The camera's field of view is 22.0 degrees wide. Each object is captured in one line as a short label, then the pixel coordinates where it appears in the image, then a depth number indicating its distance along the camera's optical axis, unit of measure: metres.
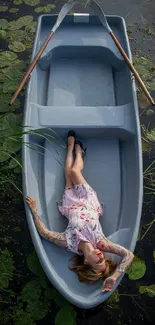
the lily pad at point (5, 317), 3.26
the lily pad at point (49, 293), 3.37
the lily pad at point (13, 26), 5.68
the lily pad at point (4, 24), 5.71
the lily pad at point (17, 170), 4.21
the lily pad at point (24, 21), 5.73
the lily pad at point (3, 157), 4.27
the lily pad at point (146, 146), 4.41
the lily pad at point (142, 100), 4.80
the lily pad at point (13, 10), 5.96
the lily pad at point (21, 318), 3.26
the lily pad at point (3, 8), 6.01
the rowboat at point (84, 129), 3.21
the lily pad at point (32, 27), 5.64
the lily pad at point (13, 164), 4.23
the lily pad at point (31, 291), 3.39
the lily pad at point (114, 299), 3.35
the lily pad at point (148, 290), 3.42
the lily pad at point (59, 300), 3.32
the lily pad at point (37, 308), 3.29
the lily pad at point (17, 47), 5.40
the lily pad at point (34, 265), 3.50
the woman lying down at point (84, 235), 3.00
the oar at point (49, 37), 3.88
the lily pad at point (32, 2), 6.07
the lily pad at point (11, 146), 4.31
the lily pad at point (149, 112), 4.73
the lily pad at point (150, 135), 4.48
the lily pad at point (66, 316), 3.23
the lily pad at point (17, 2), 6.10
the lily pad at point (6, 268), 3.49
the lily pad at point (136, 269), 3.49
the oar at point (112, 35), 4.04
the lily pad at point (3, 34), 5.56
